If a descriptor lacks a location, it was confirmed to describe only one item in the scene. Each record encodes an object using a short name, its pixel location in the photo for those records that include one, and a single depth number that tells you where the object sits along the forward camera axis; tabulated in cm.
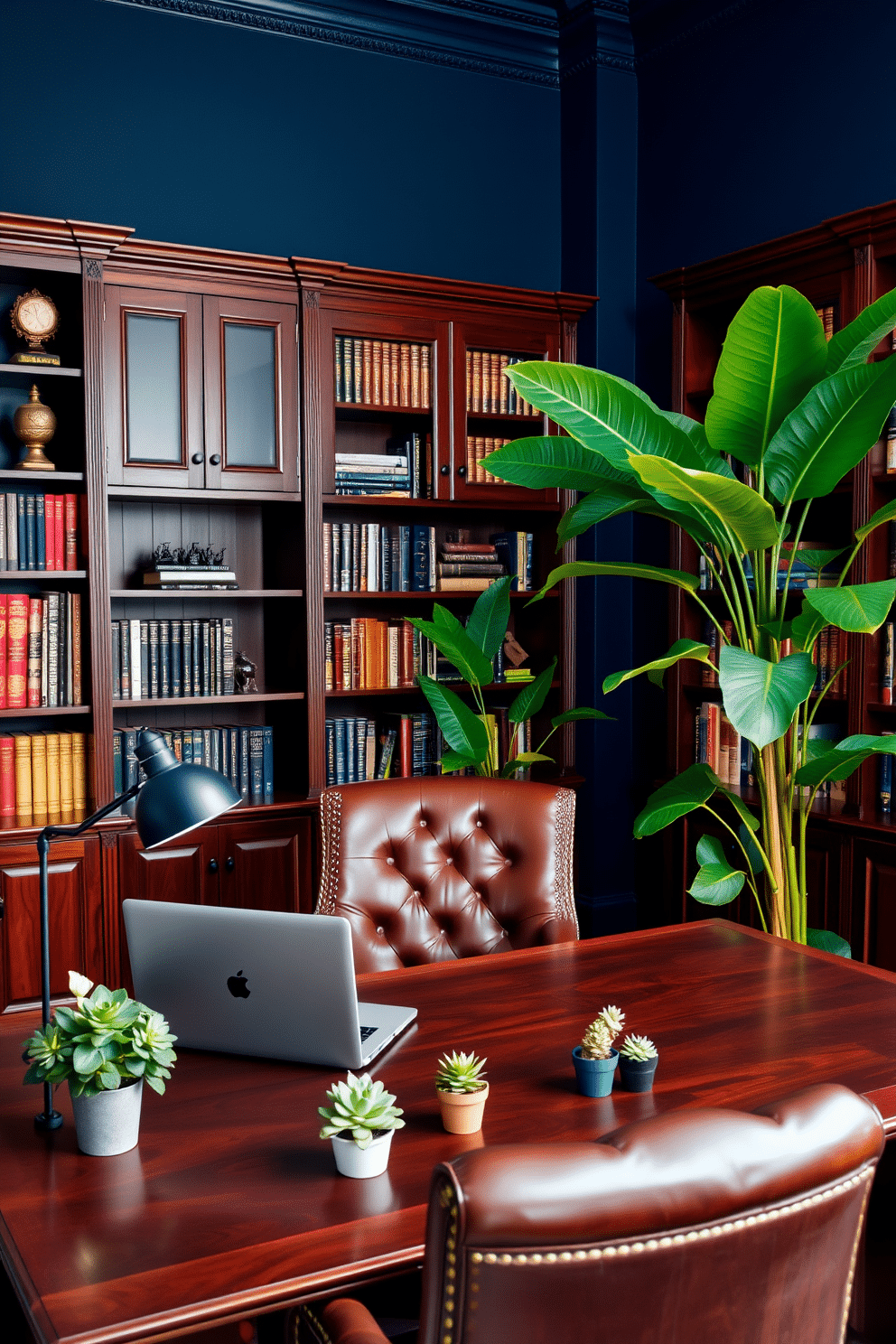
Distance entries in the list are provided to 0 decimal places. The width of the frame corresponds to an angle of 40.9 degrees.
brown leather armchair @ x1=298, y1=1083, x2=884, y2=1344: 79
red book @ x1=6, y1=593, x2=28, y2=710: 339
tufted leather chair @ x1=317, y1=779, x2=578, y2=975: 234
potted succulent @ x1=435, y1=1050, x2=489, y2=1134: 139
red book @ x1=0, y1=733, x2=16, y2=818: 342
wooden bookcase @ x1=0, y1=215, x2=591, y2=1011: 340
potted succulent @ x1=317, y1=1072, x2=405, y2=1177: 127
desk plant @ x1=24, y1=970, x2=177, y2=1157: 132
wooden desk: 110
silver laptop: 151
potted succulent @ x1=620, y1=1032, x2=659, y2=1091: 151
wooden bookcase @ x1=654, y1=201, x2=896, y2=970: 327
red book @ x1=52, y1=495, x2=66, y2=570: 345
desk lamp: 140
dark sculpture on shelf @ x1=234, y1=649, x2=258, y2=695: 378
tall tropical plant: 255
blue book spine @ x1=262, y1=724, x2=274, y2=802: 379
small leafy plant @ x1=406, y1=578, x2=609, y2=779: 367
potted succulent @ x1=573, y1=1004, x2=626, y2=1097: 149
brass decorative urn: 343
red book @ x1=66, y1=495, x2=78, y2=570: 346
